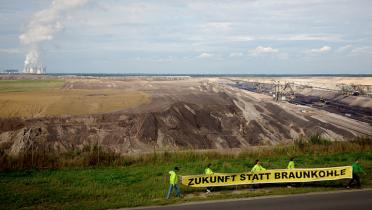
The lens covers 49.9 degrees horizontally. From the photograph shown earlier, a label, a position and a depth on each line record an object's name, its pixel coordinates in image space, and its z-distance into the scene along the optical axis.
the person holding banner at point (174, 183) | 17.07
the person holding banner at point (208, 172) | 18.06
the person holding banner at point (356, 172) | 18.17
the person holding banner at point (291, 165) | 18.95
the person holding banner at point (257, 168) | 18.53
